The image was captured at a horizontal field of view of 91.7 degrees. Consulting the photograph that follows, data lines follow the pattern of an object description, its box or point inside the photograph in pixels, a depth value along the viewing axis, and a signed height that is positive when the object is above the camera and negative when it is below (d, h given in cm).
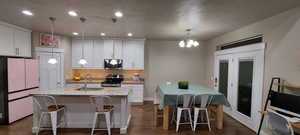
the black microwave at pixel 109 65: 539 -2
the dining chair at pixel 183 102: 313 -83
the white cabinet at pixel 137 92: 525 -99
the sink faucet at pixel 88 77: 554 -49
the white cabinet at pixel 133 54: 546 +40
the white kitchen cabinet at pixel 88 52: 543 +46
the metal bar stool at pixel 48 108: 284 -89
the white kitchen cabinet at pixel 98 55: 545 +35
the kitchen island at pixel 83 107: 305 -95
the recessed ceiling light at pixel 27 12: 276 +100
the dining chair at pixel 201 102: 314 -83
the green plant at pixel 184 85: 388 -53
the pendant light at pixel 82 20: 316 +98
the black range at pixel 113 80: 506 -57
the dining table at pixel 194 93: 321 -80
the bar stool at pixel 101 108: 283 -89
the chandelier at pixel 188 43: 365 +56
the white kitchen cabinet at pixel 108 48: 543 +62
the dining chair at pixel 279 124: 189 -80
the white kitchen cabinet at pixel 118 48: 544 +62
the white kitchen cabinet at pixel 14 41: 354 +61
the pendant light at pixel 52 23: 313 +99
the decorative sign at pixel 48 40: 458 +76
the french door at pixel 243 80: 317 -39
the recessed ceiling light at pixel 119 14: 274 +99
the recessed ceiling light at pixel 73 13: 278 +100
